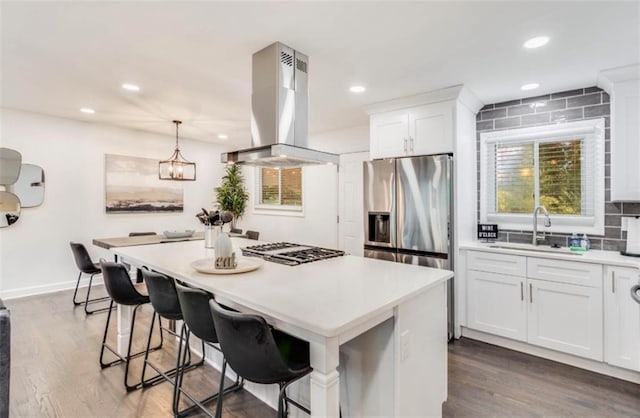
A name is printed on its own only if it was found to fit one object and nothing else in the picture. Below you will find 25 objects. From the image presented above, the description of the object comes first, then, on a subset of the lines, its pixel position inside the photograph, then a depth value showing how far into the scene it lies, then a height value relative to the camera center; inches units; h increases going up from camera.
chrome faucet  126.5 -6.3
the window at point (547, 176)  121.4 +12.7
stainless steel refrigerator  124.8 -1.4
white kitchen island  49.7 -20.2
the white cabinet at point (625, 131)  105.0 +24.9
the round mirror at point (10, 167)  157.9 +20.6
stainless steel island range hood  94.3 +30.2
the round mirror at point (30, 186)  169.5 +11.9
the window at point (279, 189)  232.8 +14.4
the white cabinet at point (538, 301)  102.2 -33.0
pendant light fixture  178.2 +22.1
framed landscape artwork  202.7 +13.7
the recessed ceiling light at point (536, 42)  88.8 +46.5
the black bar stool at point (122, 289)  91.9 -23.6
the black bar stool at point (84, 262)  152.4 -25.7
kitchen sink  113.7 -16.0
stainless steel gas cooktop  91.7 -14.4
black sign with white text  137.6 -10.8
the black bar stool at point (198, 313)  65.0 -21.9
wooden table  146.9 -16.2
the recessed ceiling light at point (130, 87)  129.4 +49.7
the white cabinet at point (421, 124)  128.6 +35.9
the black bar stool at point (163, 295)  77.4 -21.5
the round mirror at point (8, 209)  151.6 -0.2
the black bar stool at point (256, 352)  50.3 -23.8
